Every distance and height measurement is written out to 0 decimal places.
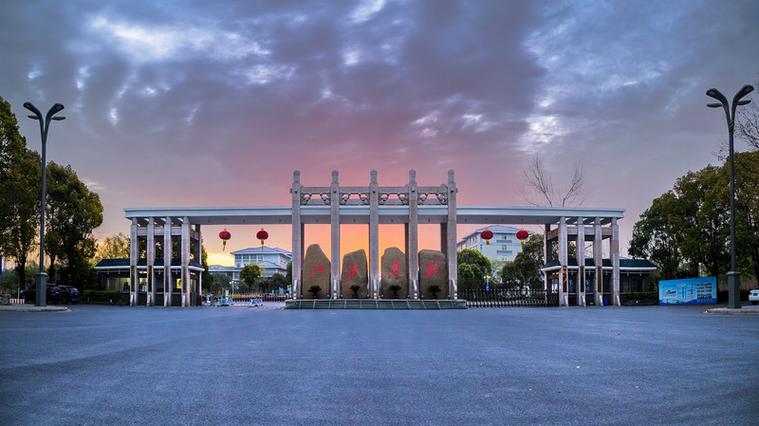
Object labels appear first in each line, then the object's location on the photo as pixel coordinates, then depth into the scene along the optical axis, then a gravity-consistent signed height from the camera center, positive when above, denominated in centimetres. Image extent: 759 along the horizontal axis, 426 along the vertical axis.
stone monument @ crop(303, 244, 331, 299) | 4084 -156
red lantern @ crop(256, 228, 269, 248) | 4353 +127
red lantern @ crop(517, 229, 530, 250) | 4448 +118
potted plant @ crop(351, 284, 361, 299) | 4109 -246
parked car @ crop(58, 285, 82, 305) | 4625 -296
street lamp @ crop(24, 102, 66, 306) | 2962 +458
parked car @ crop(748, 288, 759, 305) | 4283 -332
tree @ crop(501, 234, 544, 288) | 8031 -144
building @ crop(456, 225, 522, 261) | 13691 +137
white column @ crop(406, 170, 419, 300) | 4127 +104
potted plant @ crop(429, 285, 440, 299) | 4147 -260
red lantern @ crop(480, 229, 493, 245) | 4303 +114
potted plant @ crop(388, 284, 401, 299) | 4125 -242
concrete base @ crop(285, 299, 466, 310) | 3809 -325
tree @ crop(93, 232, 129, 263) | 6738 +72
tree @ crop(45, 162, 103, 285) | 5066 +277
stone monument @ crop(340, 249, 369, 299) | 4119 -175
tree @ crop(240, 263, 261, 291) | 10372 -353
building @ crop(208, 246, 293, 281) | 14738 -148
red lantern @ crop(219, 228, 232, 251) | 4438 +131
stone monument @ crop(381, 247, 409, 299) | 4128 -151
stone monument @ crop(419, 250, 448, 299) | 4166 -162
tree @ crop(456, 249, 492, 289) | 8712 -248
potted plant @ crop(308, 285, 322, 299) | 4072 -247
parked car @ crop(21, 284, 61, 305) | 4484 -290
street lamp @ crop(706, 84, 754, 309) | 2606 +293
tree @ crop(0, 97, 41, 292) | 3538 +397
